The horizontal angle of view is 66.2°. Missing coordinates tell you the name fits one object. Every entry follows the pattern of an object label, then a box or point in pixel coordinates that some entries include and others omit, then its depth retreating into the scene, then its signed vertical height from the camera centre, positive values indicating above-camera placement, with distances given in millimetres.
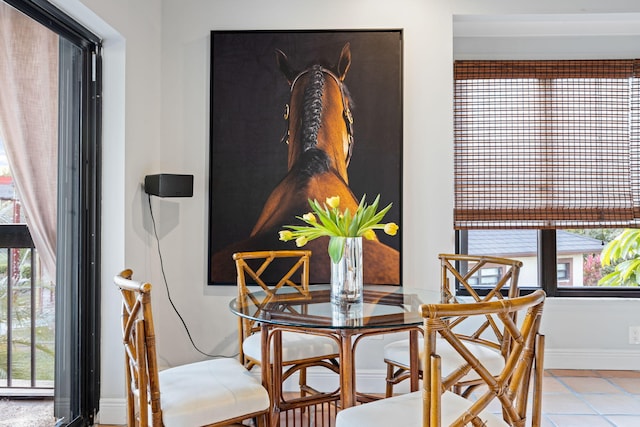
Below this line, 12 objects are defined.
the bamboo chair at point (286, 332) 2396 -604
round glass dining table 1805 -385
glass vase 2113 -254
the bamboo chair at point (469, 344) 2188 -623
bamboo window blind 3467 +470
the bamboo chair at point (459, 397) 1334 -488
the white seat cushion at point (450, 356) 2164 -644
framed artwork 3084 +518
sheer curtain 1958 +427
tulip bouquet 2096 -43
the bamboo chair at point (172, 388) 1637 -644
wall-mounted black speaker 2750 +179
